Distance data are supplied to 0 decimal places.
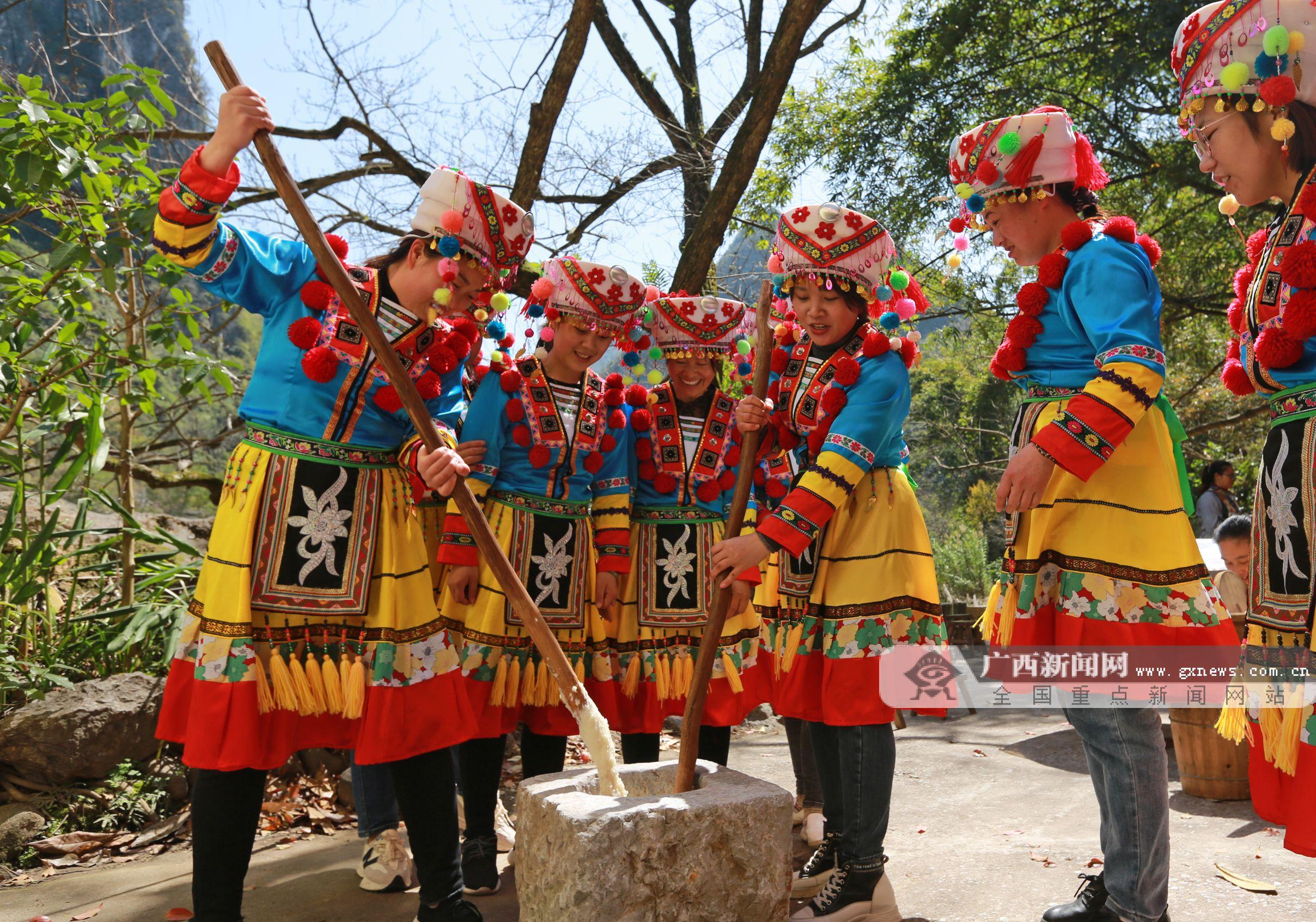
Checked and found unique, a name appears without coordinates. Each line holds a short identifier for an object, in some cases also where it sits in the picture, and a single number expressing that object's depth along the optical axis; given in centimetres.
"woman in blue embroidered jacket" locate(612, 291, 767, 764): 318
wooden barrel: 365
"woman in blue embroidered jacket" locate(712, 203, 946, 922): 249
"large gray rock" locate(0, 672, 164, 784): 348
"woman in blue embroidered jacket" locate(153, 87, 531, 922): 213
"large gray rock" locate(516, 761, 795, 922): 182
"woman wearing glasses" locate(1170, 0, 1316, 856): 170
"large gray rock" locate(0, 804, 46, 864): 326
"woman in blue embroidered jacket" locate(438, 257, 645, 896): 293
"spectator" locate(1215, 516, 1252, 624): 372
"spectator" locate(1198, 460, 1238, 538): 659
